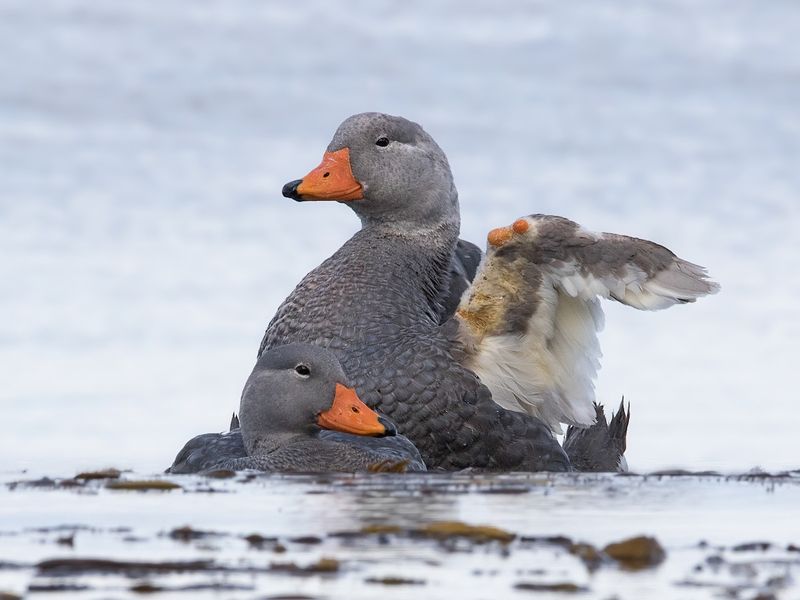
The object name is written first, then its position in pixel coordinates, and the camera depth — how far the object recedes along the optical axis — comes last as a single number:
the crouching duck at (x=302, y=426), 17.80
